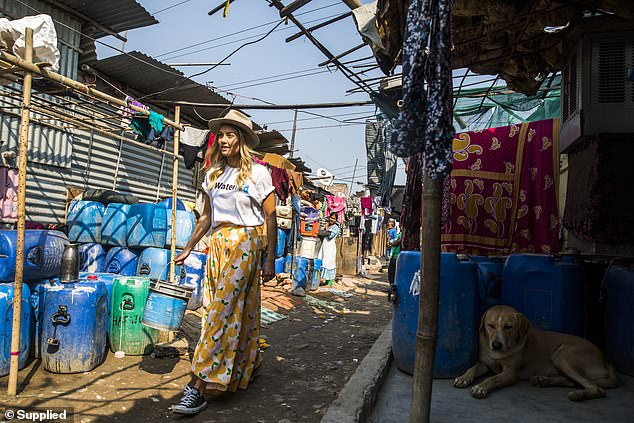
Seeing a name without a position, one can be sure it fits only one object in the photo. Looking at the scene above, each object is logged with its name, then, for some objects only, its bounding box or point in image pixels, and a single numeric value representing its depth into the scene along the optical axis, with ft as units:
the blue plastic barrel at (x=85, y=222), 23.73
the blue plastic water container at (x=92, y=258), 23.30
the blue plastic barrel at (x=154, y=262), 22.86
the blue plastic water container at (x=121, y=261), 23.32
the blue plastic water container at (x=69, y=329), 13.25
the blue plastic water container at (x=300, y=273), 37.11
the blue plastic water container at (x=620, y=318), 10.47
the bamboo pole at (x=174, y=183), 19.08
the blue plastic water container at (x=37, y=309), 13.97
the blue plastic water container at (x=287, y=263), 39.99
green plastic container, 15.65
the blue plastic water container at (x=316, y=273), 40.16
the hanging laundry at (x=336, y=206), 55.16
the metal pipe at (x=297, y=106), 29.37
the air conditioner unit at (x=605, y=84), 11.78
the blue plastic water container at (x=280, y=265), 38.86
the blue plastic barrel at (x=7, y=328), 11.99
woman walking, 10.56
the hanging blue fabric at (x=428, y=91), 6.40
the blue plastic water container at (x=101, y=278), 15.14
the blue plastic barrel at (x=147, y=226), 23.26
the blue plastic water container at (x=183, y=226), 24.11
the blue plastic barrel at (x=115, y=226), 23.72
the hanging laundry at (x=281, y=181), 33.53
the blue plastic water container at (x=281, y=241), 39.24
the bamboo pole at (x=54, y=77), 11.41
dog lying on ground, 9.70
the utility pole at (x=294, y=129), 88.85
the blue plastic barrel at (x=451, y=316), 10.23
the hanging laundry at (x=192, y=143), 28.45
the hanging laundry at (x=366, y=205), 62.23
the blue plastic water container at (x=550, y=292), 11.34
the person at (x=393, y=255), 27.21
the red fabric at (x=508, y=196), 16.02
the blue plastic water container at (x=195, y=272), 23.08
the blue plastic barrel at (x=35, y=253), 12.78
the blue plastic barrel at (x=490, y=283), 12.13
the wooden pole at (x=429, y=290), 6.66
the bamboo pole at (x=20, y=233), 11.18
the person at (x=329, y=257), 45.77
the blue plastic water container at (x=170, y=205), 23.93
